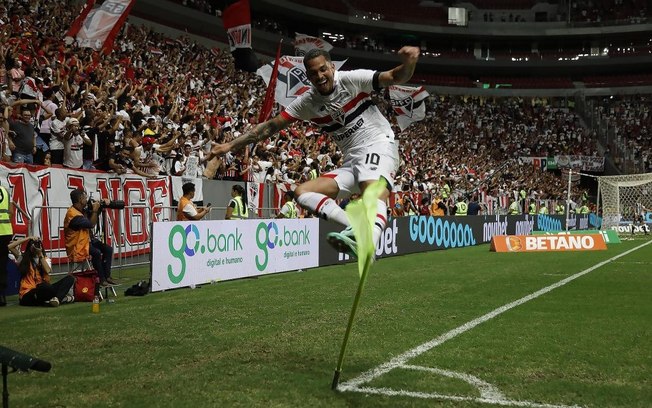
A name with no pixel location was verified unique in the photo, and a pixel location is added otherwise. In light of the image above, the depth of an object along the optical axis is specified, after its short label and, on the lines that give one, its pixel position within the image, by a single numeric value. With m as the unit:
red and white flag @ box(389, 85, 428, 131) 26.78
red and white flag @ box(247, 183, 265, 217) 18.45
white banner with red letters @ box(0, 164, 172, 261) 11.80
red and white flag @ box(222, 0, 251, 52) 22.16
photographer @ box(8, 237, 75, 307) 9.72
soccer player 5.93
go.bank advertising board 11.33
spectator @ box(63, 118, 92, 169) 13.45
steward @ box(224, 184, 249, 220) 14.50
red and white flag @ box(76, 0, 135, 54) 15.33
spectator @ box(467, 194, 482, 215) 28.19
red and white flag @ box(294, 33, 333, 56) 25.44
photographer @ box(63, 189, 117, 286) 10.70
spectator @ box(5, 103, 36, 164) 12.18
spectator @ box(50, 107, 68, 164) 13.36
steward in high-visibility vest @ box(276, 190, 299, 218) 16.66
